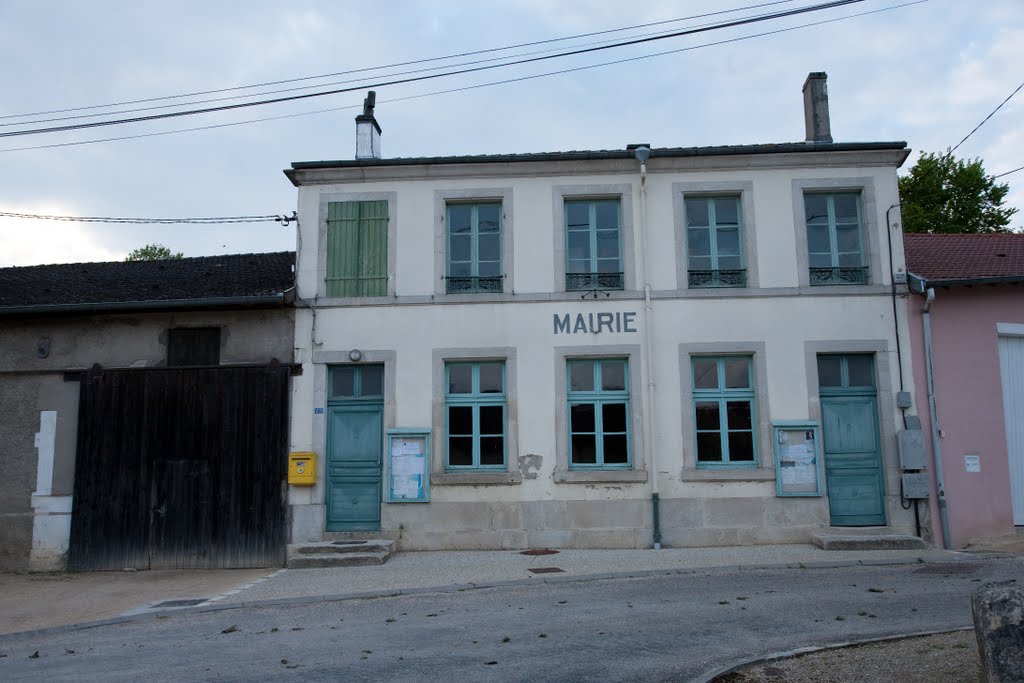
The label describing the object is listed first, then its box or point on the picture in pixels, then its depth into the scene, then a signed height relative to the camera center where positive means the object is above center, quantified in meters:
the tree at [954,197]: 25.97 +8.12
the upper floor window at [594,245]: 12.91 +3.34
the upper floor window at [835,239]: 12.79 +3.36
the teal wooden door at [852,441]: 12.27 +0.24
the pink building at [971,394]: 12.20 +0.92
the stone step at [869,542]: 11.37 -1.16
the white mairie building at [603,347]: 12.27 +1.70
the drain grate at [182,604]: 9.36 -1.55
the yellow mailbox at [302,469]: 12.29 -0.08
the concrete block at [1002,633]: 4.29 -0.92
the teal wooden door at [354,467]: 12.51 -0.06
